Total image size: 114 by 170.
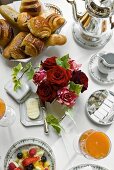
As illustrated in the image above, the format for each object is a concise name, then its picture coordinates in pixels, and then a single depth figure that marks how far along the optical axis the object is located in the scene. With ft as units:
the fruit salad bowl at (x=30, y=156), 4.37
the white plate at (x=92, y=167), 4.39
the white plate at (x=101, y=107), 4.59
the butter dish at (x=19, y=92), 4.63
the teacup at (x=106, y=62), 4.71
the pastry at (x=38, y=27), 4.62
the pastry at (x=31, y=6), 4.75
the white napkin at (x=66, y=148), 4.44
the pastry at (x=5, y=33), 4.68
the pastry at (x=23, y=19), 4.73
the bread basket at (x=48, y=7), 4.96
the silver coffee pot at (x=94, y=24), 4.55
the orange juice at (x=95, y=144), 4.29
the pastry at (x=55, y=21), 4.72
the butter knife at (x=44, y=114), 4.53
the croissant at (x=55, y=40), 4.73
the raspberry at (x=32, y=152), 4.42
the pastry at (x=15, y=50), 4.68
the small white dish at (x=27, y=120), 4.56
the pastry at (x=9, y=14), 4.78
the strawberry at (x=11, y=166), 4.34
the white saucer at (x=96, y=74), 4.81
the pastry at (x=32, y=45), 4.61
